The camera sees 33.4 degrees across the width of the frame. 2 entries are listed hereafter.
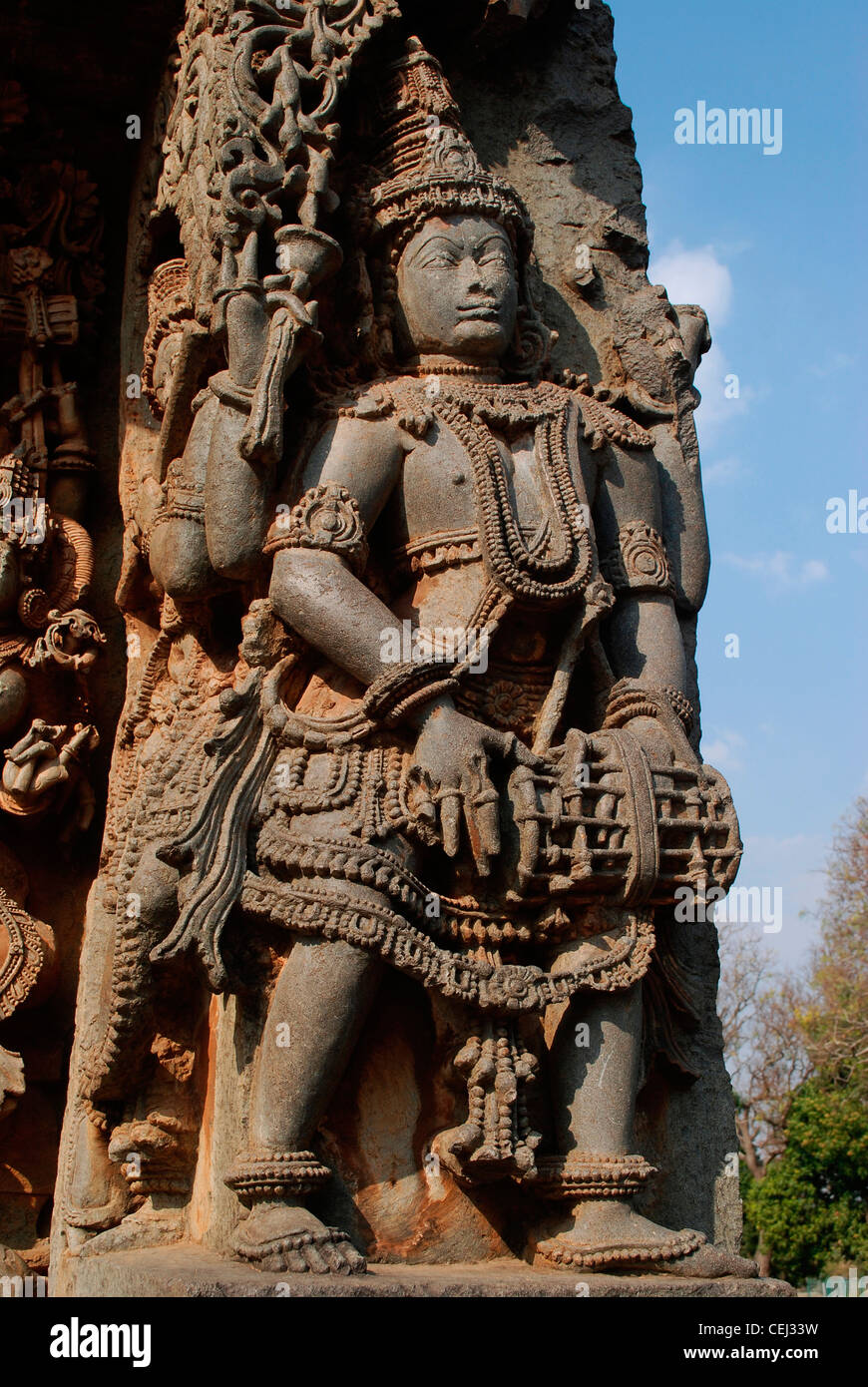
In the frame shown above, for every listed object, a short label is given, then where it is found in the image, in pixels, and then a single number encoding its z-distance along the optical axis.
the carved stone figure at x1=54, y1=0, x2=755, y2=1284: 4.50
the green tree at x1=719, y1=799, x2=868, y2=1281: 18.02
